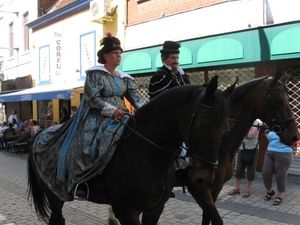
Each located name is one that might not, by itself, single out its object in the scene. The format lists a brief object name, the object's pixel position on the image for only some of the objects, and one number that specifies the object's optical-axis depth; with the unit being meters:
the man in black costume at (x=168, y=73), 3.74
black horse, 2.30
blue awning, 12.30
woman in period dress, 2.96
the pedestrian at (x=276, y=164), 6.02
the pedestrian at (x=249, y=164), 6.50
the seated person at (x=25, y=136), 13.42
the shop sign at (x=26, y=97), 14.13
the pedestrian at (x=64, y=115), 11.33
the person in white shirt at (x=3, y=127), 15.47
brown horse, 3.79
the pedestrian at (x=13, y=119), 16.83
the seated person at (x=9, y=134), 14.31
